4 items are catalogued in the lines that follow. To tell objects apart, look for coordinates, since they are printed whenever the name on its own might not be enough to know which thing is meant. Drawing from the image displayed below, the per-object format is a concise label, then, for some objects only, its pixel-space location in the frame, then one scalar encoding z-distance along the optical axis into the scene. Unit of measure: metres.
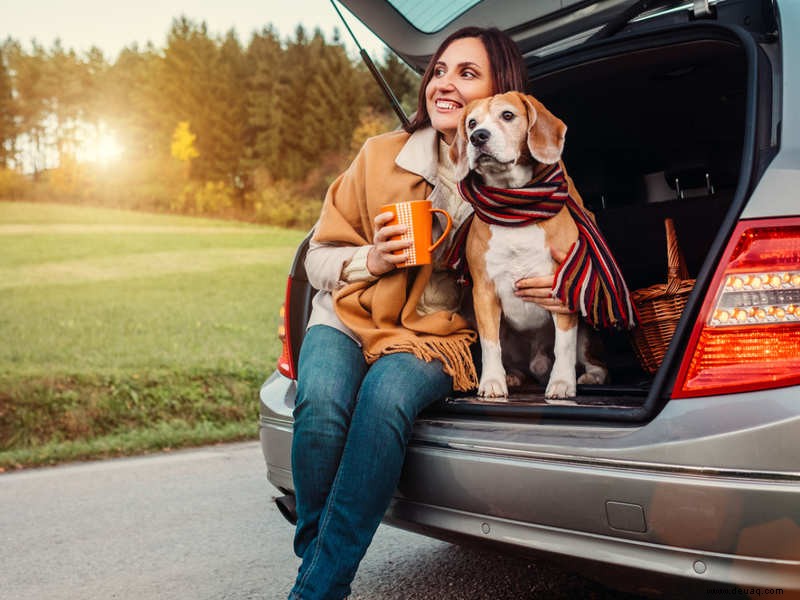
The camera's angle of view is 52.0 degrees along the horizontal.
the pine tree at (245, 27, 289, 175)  26.72
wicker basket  2.58
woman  2.12
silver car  1.55
